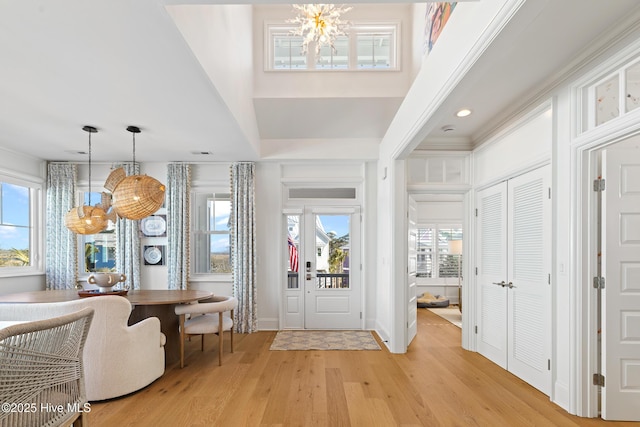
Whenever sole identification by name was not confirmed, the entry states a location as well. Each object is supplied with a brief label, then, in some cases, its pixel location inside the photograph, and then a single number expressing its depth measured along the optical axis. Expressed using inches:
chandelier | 154.9
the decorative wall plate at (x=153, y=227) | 221.5
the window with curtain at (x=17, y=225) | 196.5
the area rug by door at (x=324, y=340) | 183.9
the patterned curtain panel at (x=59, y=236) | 215.5
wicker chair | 60.2
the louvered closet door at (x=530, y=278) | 127.0
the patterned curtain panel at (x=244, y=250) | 215.0
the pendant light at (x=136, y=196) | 143.6
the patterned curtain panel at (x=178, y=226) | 217.0
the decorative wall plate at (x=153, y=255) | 221.6
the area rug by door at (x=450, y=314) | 246.2
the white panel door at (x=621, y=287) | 106.0
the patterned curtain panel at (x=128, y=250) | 217.0
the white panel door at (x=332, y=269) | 224.1
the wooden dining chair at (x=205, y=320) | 156.0
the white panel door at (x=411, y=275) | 186.2
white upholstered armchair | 121.3
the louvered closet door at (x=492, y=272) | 157.0
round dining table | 145.9
